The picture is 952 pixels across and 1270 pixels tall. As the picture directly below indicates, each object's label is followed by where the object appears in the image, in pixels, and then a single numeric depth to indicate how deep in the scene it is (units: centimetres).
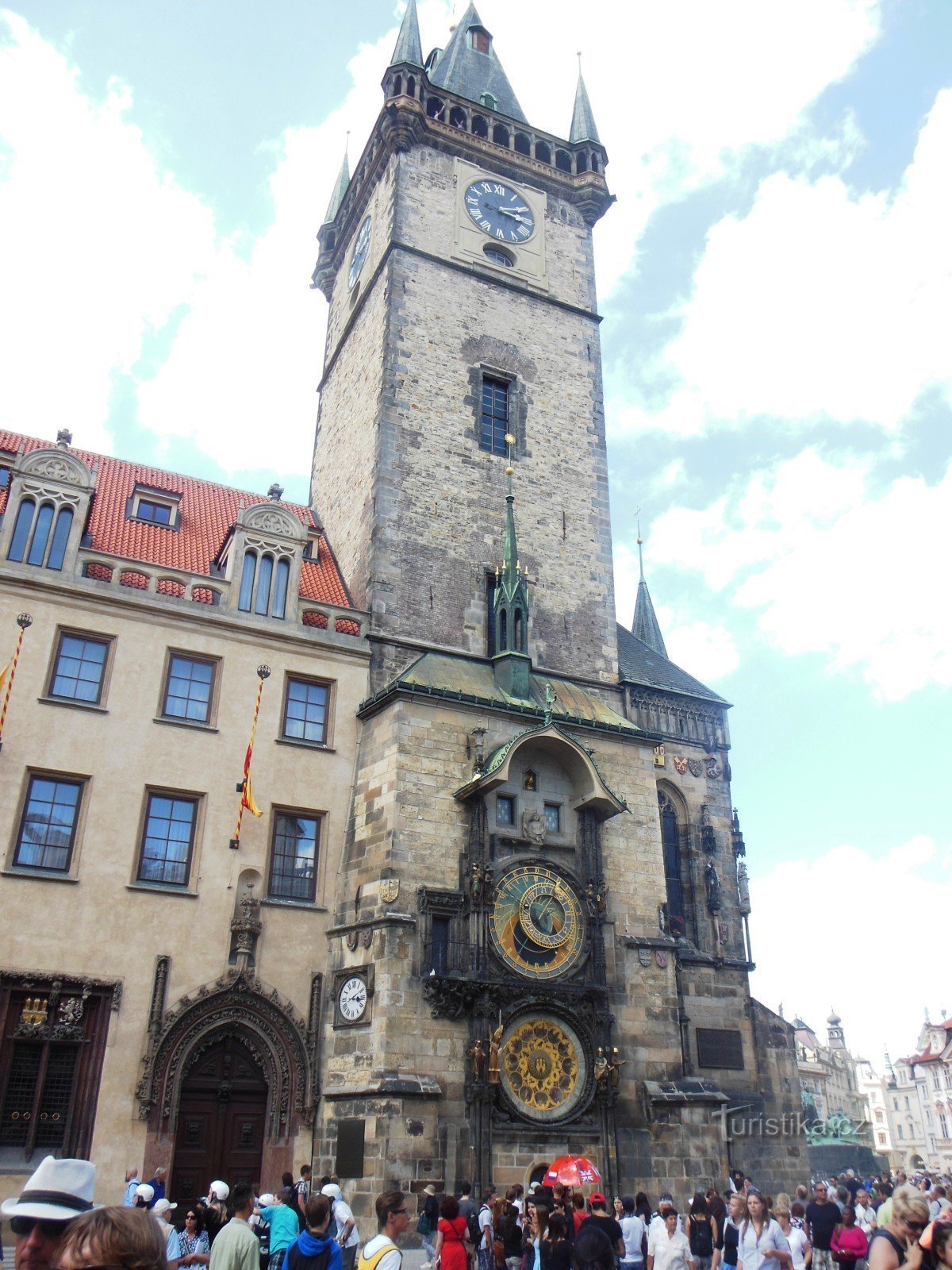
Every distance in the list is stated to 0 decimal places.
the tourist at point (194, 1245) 942
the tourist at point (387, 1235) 665
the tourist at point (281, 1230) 912
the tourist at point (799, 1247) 1174
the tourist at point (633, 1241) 1196
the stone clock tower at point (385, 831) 1706
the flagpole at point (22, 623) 1834
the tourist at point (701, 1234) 1254
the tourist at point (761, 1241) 969
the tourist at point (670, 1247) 1127
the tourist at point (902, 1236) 595
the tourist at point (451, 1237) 950
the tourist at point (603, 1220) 918
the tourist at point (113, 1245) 257
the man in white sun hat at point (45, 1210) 288
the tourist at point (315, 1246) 708
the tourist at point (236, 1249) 709
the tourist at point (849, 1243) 1113
